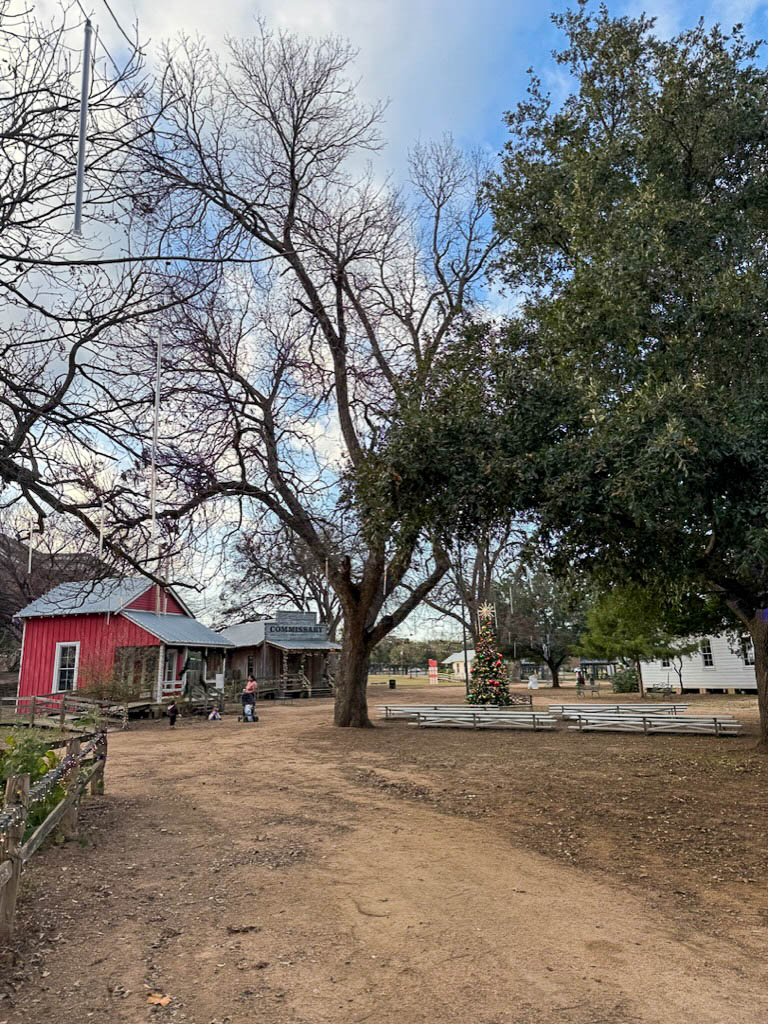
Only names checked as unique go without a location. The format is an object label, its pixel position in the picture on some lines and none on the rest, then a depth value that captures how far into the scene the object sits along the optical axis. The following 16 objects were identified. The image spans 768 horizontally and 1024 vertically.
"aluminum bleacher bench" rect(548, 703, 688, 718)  21.60
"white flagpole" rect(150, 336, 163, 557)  5.93
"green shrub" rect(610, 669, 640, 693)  40.41
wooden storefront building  40.88
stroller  24.25
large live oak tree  6.95
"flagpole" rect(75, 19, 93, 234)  3.96
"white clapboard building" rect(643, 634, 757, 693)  37.78
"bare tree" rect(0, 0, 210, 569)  4.67
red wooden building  27.75
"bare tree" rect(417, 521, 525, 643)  31.18
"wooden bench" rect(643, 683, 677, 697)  38.93
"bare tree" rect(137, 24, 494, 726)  15.55
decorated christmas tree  24.47
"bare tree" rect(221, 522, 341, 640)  40.06
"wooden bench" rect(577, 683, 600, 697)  42.60
